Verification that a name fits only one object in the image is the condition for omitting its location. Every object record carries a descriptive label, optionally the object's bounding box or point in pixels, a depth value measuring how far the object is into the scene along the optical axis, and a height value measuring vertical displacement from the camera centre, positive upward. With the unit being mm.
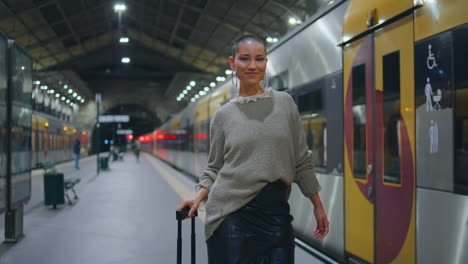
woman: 2240 -128
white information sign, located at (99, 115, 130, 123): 43000 +2097
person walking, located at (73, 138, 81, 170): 26669 -210
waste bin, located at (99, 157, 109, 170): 25641 -933
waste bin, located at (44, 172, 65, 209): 10688 -919
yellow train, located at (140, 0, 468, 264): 3283 +142
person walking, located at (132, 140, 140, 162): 42016 -268
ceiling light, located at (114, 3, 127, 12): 23544 +6142
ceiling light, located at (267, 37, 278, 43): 25725 +5075
